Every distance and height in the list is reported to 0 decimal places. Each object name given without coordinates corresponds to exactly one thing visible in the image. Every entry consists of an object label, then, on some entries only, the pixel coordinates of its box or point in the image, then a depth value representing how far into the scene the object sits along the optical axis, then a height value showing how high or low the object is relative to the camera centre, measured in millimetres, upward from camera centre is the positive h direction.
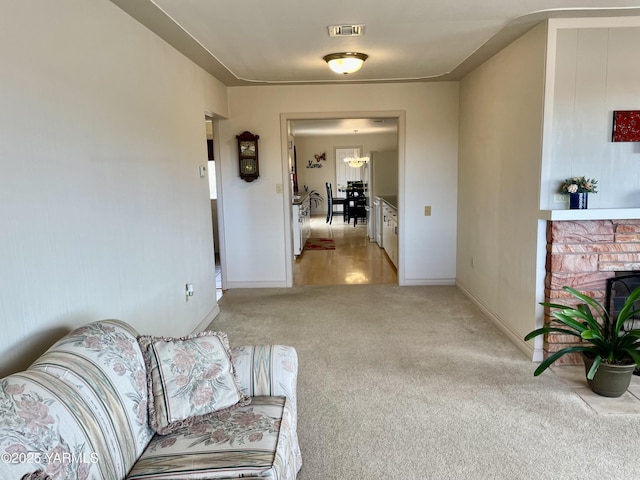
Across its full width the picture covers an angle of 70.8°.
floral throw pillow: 1673 -767
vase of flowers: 3021 -109
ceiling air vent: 3115 +1050
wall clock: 5240 +303
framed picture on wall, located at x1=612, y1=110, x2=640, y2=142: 3062 +327
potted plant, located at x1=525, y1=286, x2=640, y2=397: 2633 -1027
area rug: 8203 -1203
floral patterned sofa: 1249 -771
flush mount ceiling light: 3787 +999
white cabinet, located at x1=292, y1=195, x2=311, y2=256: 7329 -752
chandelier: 11897 +484
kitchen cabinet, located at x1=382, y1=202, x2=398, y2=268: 6188 -793
